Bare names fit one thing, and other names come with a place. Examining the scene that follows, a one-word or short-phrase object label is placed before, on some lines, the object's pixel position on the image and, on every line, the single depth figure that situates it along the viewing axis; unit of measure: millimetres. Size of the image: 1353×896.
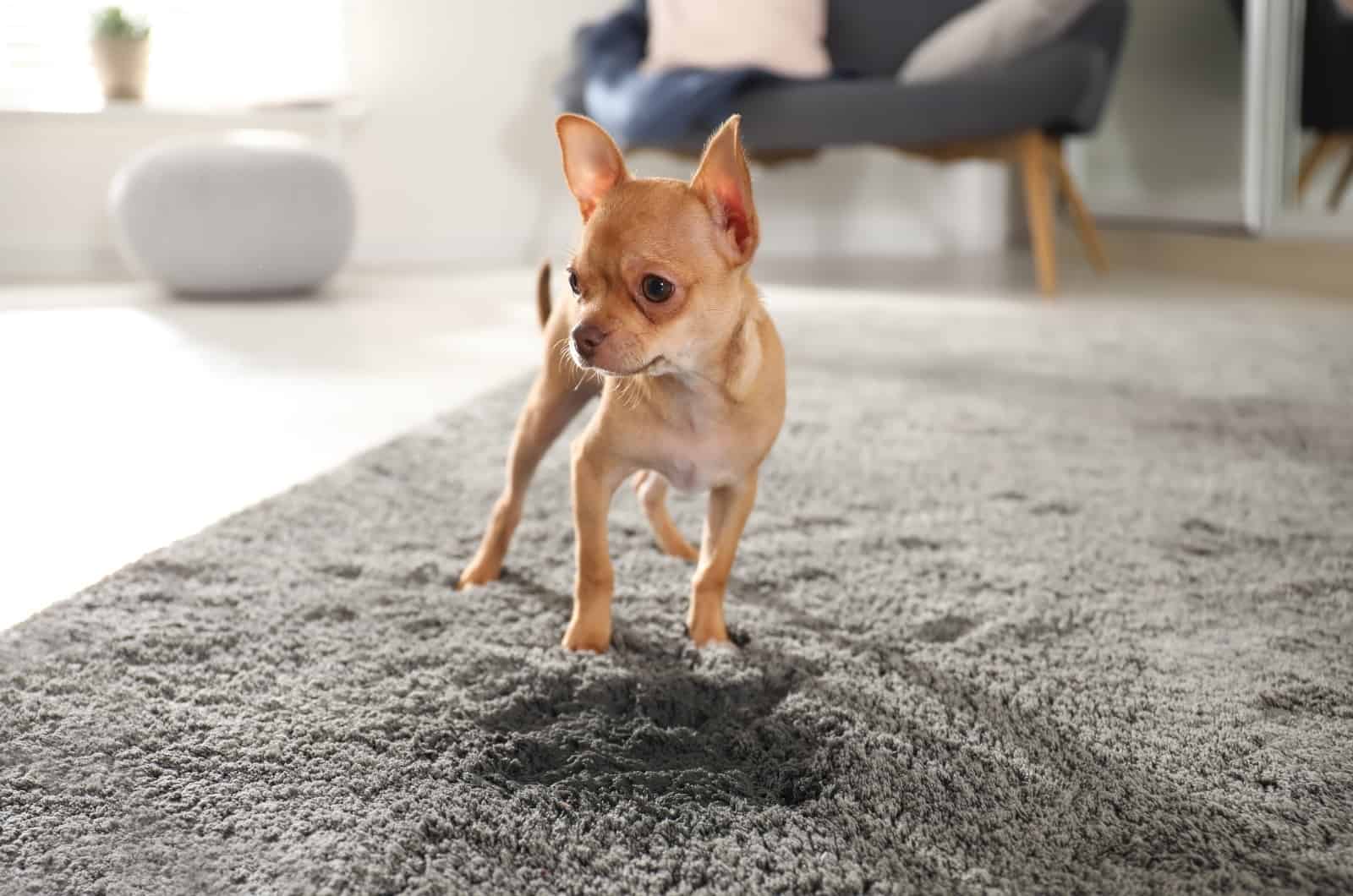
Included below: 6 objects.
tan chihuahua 957
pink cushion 4137
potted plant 4473
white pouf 3705
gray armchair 3299
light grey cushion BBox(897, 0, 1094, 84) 3475
